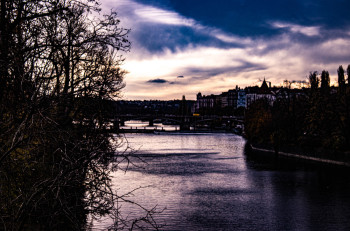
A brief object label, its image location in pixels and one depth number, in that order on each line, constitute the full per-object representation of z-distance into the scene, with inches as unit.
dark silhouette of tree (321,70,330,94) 2082.8
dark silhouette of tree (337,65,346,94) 1946.4
